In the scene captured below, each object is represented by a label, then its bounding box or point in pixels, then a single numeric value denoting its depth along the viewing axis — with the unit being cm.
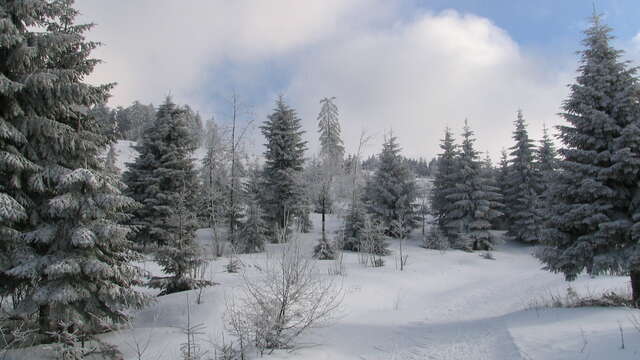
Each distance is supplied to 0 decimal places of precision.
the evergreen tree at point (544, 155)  3316
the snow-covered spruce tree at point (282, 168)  2952
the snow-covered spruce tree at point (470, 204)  3080
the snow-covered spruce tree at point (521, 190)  3222
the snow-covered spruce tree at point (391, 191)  3222
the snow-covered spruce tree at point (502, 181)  3656
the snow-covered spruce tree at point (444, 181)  3412
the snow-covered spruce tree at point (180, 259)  1160
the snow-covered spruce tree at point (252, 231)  2572
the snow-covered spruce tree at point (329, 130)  3647
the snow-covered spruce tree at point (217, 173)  2623
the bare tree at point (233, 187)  2512
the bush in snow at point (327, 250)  2174
